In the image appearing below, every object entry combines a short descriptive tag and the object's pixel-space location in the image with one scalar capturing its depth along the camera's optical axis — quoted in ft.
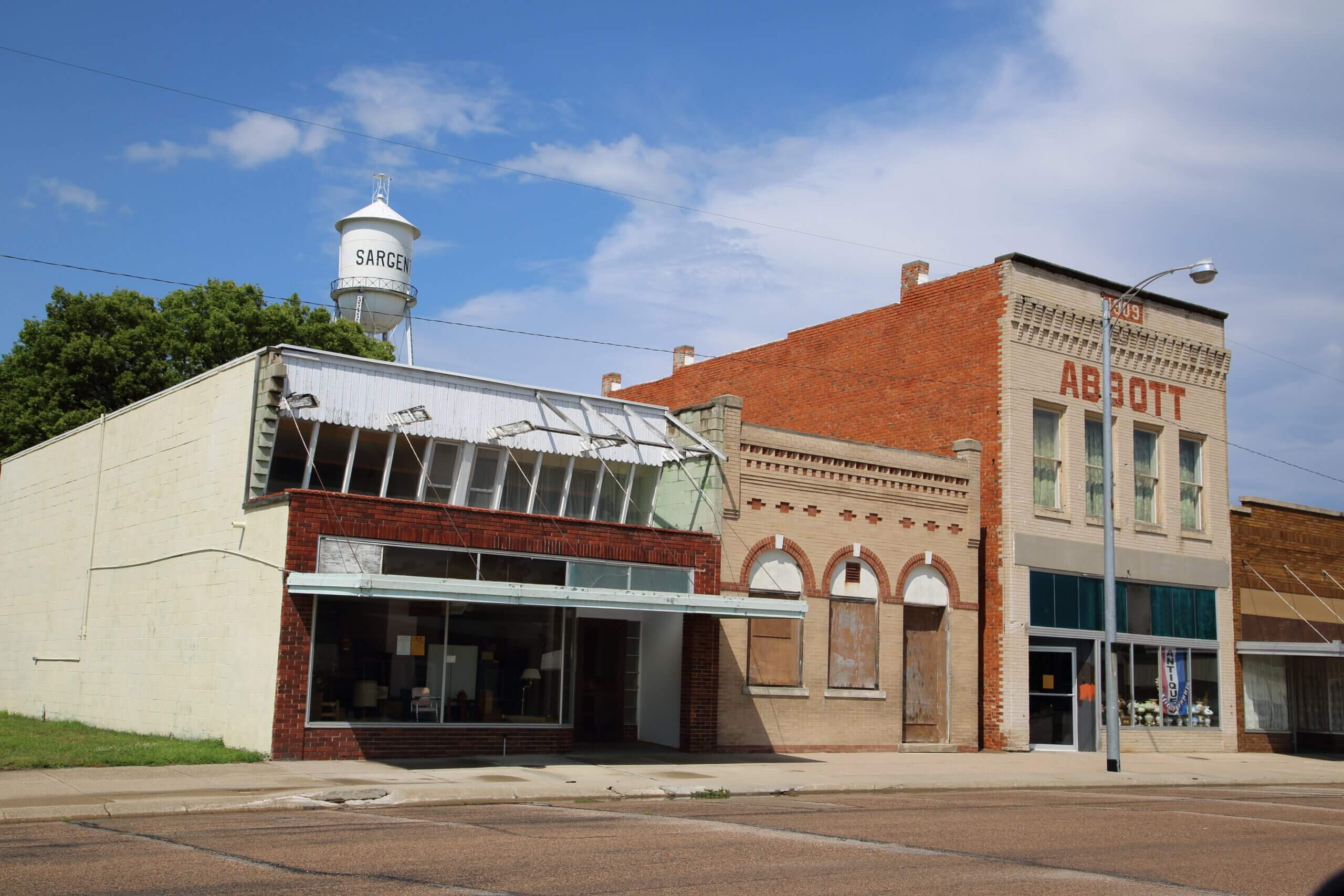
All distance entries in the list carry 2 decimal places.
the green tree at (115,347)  125.80
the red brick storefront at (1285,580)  106.73
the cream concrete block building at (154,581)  63.36
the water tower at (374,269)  151.74
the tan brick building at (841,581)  78.02
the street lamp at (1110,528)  75.77
